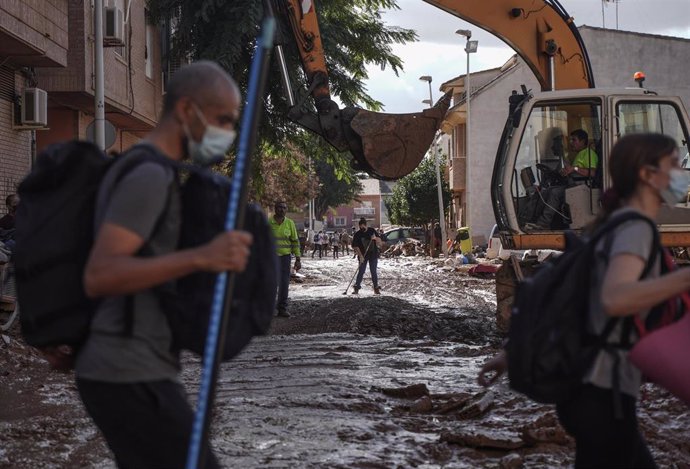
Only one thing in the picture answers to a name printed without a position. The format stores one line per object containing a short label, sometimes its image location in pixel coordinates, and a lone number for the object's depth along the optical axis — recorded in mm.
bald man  3008
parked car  67062
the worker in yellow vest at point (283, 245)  17203
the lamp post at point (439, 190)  49731
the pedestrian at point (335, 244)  62878
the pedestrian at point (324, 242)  66988
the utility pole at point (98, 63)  19266
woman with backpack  3262
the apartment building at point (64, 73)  17375
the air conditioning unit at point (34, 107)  18375
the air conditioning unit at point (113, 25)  19984
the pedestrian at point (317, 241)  65862
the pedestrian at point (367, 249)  23594
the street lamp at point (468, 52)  48750
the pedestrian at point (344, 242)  73250
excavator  11828
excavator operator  11773
